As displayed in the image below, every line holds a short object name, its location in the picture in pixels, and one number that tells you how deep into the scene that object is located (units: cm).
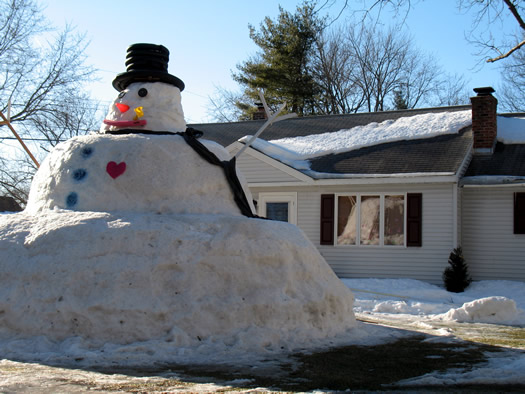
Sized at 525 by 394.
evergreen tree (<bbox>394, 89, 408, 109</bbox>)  3247
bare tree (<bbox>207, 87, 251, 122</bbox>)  3168
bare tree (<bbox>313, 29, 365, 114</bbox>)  3198
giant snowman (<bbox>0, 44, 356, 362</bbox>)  638
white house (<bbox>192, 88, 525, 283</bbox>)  1526
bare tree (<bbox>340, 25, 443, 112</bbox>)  3267
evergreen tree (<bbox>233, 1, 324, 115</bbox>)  3108
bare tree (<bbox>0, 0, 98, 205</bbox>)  2419
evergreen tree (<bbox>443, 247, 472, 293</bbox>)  1457
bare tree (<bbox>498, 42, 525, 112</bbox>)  2987
